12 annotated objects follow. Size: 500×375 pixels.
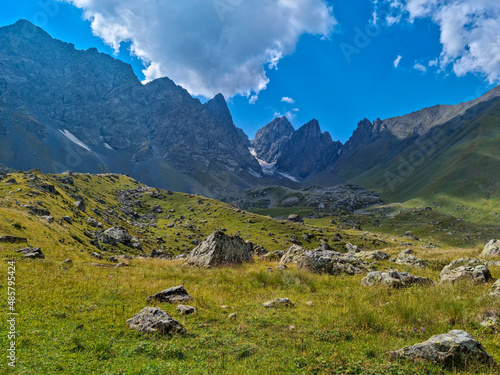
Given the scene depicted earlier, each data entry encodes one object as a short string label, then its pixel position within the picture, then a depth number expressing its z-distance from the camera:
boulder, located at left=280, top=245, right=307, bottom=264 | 27.59
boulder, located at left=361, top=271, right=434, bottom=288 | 13.94
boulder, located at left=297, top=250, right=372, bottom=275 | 19.72
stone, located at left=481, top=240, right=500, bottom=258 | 24.97
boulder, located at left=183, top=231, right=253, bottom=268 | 24.39
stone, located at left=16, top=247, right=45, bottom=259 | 18.68
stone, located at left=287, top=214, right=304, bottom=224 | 181.65
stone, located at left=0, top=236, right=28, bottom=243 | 21.67
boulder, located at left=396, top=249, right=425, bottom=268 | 21.89
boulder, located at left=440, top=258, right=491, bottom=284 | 13.70
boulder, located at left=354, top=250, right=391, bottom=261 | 26.95
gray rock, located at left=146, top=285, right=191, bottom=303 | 12.53
